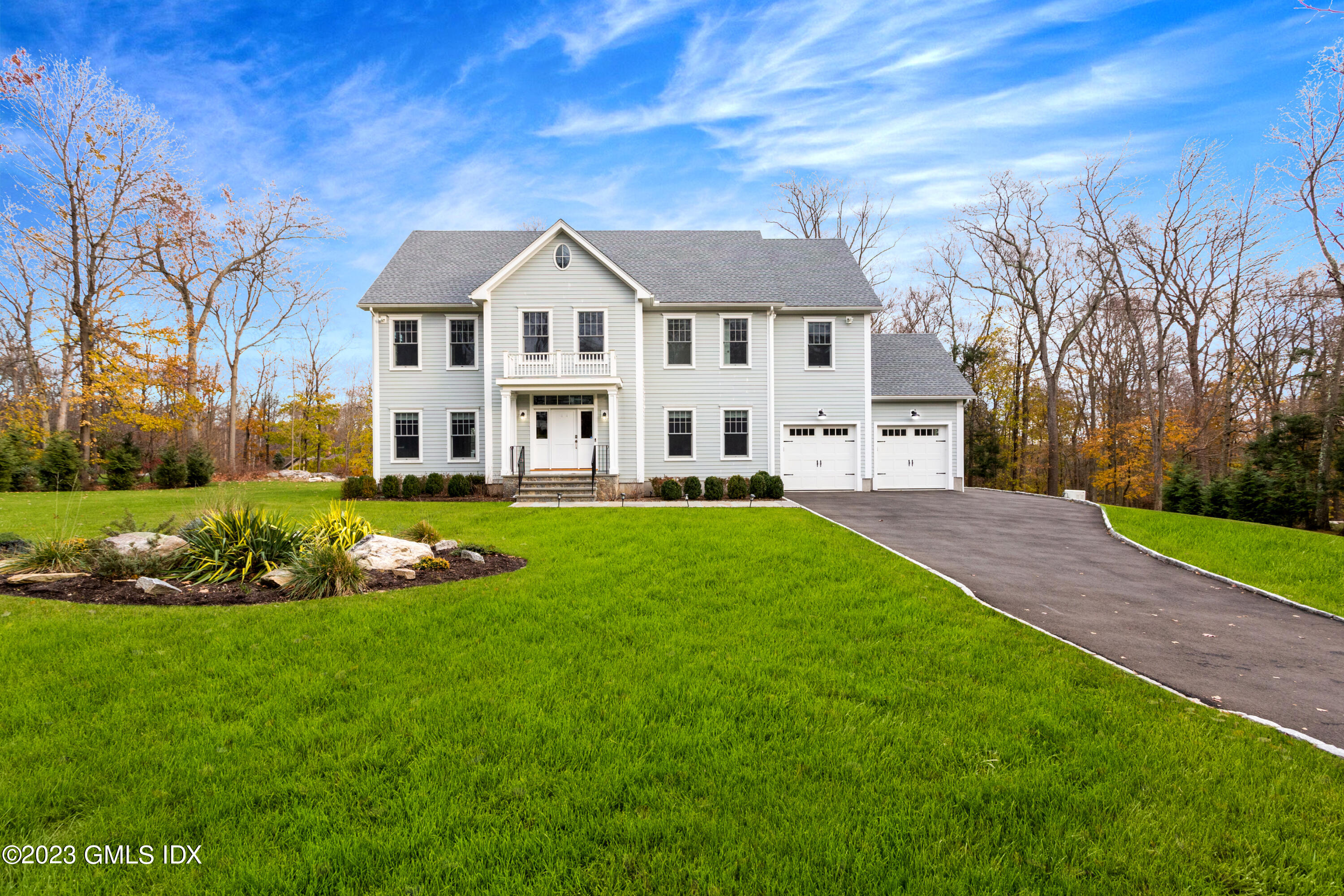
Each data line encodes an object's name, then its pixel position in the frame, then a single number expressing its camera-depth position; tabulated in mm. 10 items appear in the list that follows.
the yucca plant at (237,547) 7340
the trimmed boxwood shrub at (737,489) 17375
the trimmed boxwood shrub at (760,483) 17297
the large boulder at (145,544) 7605
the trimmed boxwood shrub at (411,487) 17484
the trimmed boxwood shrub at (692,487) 17172
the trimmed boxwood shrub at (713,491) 17156
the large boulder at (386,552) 7766
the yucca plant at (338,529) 7789
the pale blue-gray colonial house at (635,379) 18062
